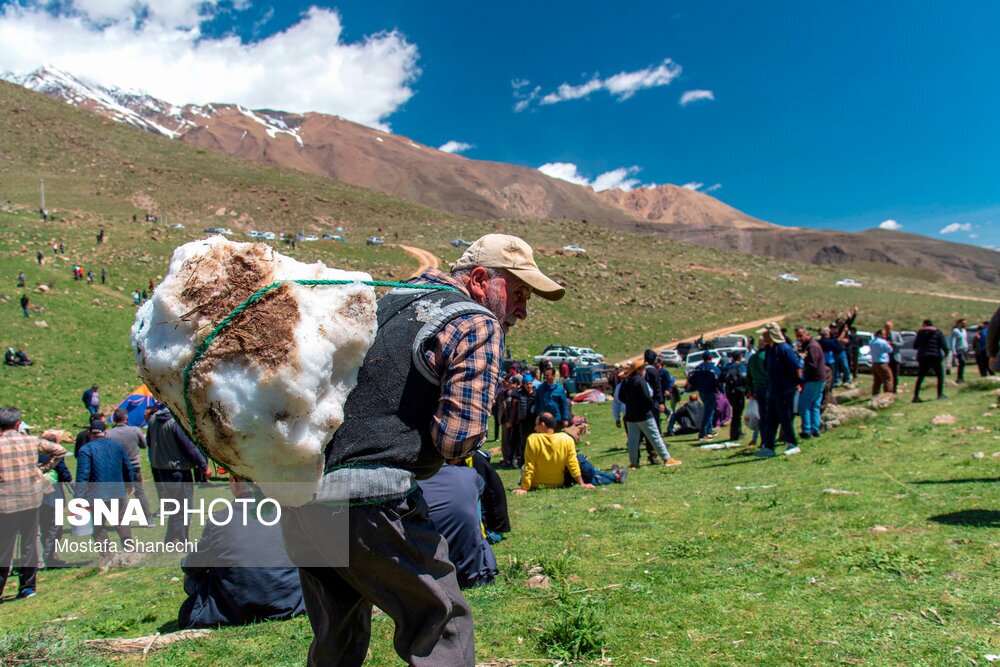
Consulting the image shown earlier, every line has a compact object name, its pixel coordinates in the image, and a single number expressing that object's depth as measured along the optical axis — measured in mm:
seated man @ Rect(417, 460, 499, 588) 4871
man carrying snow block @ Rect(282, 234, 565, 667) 2111
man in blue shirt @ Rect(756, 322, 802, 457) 10195
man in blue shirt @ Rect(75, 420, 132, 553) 8250
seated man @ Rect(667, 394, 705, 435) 15594
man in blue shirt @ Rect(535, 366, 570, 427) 12211
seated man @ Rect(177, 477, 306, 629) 4816
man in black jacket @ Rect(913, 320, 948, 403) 14680
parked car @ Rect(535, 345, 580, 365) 34969
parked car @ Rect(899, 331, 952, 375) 24656
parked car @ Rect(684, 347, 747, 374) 28172
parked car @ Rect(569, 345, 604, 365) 33662
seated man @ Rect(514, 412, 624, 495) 9172
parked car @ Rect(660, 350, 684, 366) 34625
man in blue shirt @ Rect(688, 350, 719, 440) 14289
